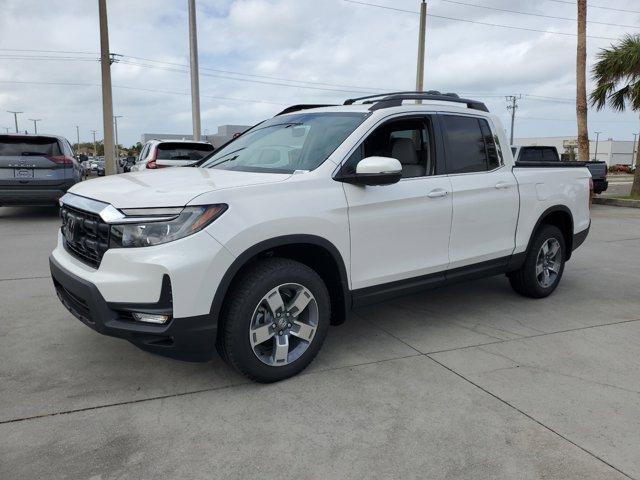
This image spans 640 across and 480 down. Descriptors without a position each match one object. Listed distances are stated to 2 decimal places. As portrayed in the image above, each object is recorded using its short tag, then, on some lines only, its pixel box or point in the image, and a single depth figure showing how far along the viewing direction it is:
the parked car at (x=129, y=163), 16.48
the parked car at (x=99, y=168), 41.41
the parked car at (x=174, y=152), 11.83
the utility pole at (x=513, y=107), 76.88
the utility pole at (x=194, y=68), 18.66
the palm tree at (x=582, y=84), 17.94
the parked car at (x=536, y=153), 15.02
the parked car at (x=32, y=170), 10.45
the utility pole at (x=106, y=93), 18.02
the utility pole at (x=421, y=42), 21.00
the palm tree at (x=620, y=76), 17.56
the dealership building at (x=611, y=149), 95.88
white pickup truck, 3.04
